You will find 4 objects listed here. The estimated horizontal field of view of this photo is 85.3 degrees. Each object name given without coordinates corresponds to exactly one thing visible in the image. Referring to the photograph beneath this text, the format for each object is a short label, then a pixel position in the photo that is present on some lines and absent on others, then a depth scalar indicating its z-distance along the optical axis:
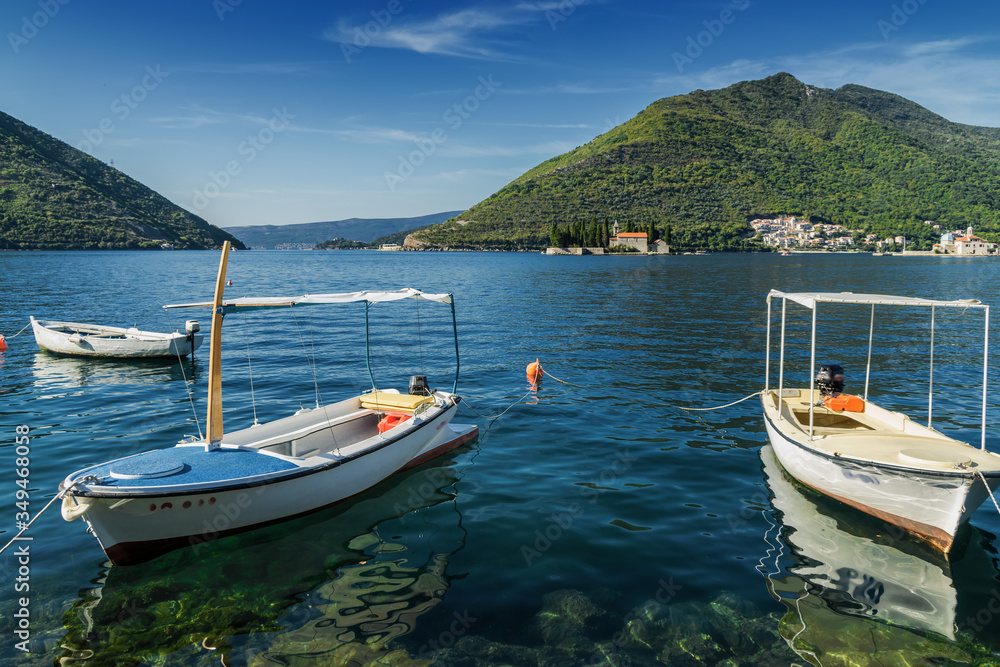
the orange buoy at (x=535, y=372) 20.33
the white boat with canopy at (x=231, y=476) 7.73
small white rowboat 23.88
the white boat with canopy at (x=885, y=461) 8.32
